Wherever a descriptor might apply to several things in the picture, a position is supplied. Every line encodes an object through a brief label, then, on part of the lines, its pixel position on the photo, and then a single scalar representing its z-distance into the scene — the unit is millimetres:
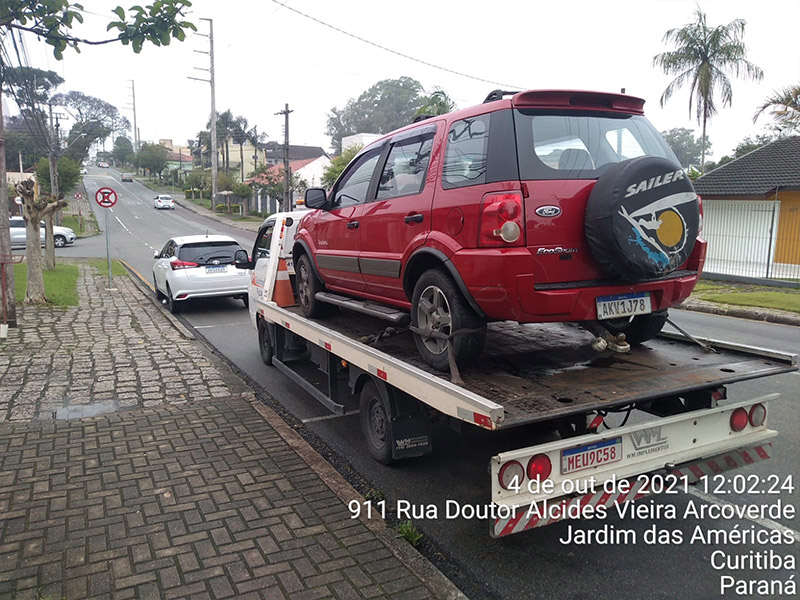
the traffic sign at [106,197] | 15410
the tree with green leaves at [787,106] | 17719
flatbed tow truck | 3344
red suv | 3670
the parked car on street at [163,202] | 61688
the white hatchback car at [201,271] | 12414
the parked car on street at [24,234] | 30812
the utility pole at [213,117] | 51197
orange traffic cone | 7594
